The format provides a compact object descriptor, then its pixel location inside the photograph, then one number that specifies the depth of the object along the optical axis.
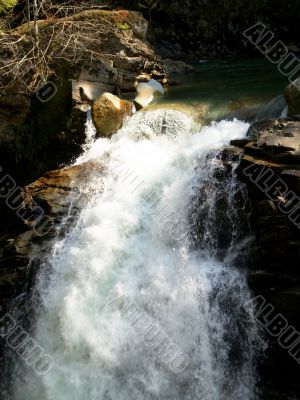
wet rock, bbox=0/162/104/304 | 7.02
